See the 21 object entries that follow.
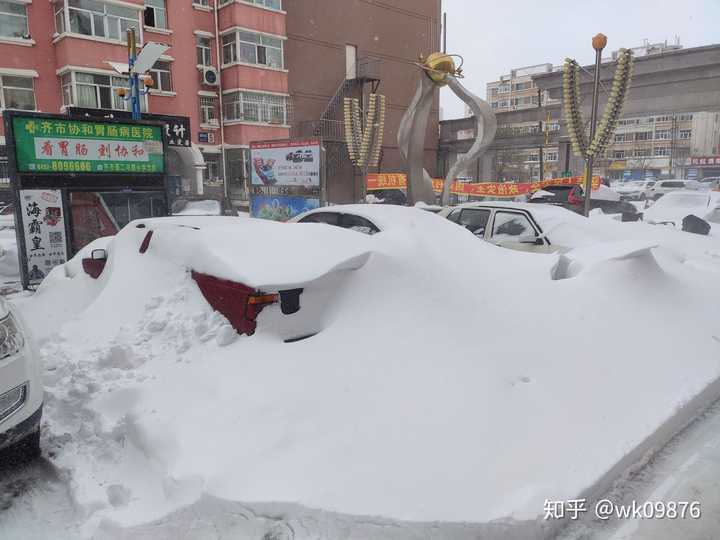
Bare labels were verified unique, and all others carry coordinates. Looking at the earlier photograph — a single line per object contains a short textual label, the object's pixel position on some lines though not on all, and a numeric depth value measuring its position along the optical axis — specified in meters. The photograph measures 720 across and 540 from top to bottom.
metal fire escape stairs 30.17
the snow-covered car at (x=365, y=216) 5.39
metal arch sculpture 17.19
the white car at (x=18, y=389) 2.78
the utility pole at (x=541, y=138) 30.59
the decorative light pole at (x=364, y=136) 21.50
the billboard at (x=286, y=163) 12.12
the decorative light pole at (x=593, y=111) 13.71
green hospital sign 7.77
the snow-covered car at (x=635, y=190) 36.16
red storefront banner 21.56
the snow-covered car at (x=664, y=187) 36.44
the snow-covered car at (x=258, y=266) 3.47
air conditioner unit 25.77
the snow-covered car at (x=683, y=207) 18.20
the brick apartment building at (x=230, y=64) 21.67
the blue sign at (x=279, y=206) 12.41
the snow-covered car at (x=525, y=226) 8.59
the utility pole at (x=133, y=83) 12.23
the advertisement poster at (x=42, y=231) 7.96
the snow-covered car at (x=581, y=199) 18.85
